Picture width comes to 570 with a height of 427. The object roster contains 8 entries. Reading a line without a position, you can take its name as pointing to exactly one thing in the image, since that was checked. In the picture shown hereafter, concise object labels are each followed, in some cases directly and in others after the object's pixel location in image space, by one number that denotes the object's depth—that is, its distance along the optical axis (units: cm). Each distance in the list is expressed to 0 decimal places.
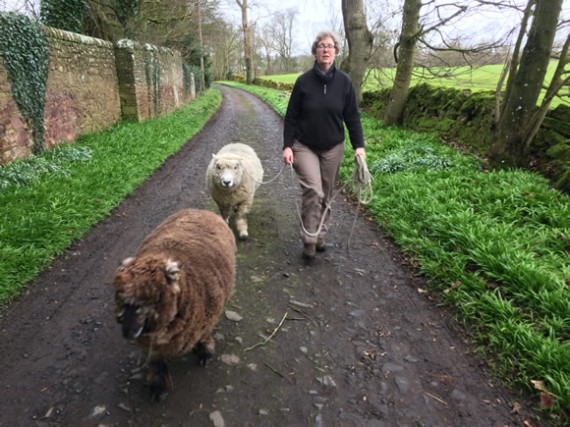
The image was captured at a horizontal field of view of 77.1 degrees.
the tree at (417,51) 941
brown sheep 216
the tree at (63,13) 1115
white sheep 480
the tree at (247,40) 3762
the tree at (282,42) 5832
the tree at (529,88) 591
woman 417
